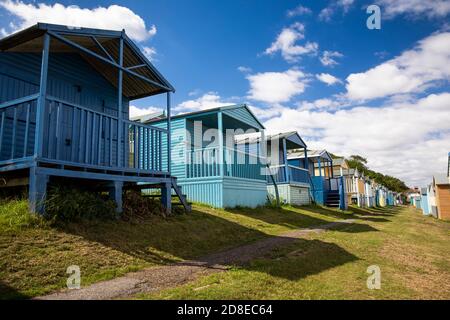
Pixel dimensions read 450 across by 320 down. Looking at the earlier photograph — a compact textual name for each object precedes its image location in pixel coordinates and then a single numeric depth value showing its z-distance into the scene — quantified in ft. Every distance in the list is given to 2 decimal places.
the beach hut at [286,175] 63.21
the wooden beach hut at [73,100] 20.38
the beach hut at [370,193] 125.57
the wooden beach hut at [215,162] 41.57
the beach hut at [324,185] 75.53
